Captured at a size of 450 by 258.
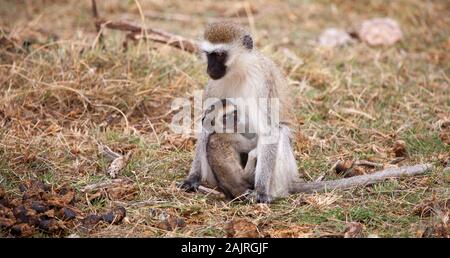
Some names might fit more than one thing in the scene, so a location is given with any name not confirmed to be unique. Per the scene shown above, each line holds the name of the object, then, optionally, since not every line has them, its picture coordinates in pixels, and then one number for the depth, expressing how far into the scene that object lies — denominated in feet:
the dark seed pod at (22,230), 29.73
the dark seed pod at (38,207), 30.96
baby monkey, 36.50
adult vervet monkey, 35.47
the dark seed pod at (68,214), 31.42
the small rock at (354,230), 30.07
